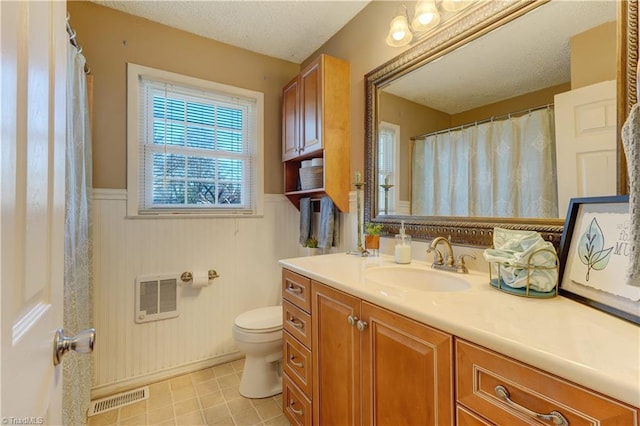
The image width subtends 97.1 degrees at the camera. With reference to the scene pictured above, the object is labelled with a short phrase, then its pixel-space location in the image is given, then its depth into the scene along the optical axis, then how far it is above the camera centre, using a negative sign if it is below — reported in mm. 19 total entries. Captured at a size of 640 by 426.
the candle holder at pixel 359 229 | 1709 -86
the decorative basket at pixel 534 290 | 866 -233
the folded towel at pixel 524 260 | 872 -148
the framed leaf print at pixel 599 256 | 713 -122
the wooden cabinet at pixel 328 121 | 1909 +659
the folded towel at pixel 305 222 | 2320 -52
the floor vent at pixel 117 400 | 1700 -1155
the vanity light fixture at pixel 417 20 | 1291 +972
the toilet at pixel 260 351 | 1763 -862
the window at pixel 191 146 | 1993 +551
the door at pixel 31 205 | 371 +21
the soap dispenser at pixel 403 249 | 1443 -176
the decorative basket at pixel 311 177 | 2035 +287
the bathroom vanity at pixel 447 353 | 537 -346
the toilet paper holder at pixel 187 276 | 2084 -444
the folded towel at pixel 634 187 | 560 +53
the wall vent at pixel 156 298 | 1955 -574
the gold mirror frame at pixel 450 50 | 868 +500
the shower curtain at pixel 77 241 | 1287 -119
